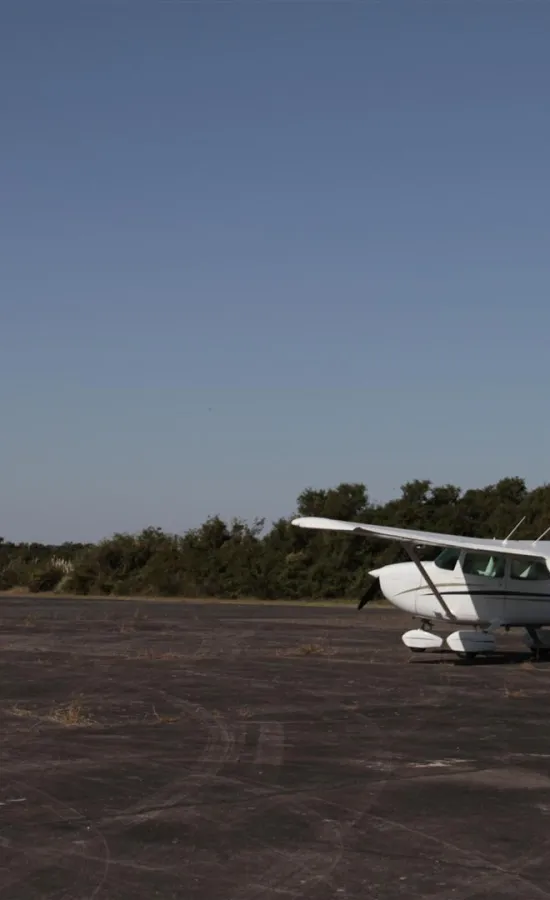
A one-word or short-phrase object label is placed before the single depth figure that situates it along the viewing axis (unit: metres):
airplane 21.17
